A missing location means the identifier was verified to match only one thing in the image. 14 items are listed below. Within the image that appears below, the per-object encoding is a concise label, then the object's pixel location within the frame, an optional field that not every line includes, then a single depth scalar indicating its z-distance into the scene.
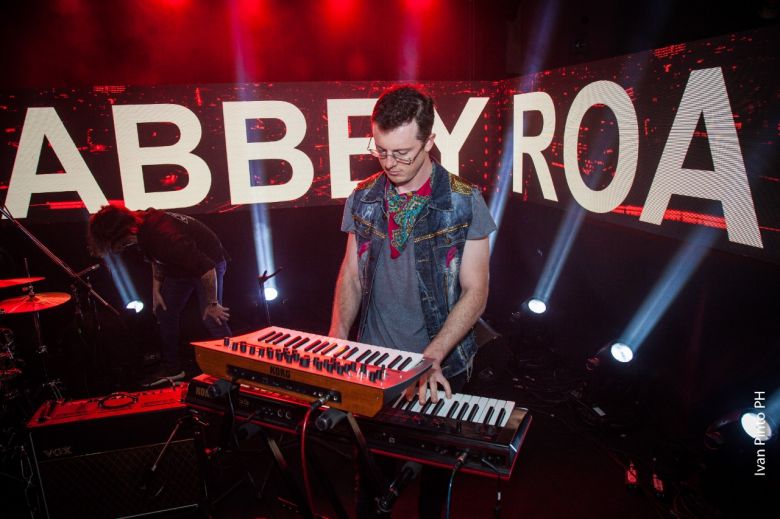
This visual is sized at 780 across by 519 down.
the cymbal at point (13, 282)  3.98
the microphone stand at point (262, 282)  4.60
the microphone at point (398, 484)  1.61
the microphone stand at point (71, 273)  3.97
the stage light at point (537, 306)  4.91
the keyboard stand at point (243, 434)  1.80
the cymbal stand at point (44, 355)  4.09
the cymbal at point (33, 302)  3.79
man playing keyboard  2.04
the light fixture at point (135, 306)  5.50
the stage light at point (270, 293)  5.75
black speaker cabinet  2.75
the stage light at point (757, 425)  2.50
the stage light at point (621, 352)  3.74
